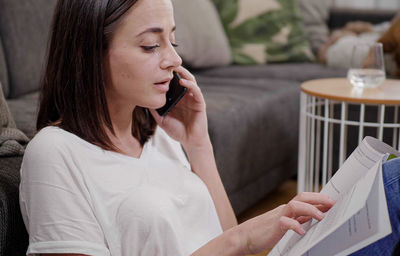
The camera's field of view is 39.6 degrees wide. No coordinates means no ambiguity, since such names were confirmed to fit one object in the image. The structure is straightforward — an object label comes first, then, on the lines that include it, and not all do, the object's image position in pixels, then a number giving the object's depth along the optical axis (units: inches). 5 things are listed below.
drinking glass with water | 71.1
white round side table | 65.4
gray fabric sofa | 73.9
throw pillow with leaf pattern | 117.2
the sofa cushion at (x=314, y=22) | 126.7
